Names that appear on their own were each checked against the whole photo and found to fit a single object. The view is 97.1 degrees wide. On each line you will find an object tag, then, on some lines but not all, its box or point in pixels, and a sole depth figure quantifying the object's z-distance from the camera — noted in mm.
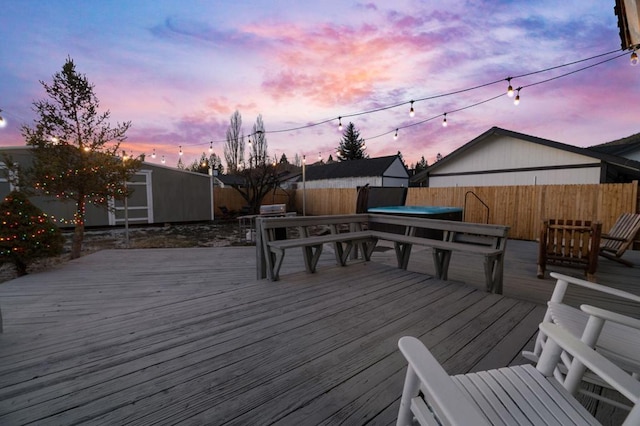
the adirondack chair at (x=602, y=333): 1213
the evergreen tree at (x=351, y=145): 34156
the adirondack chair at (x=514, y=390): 705
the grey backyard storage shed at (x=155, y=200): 10844
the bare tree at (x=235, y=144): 23938
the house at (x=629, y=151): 13472
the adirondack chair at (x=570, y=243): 4074
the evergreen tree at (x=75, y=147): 6008
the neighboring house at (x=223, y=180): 27512
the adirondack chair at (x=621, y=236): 4559
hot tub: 6742
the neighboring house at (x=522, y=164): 9422
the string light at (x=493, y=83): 6724
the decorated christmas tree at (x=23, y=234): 4555
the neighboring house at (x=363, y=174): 22500
